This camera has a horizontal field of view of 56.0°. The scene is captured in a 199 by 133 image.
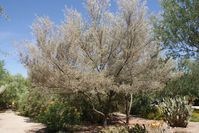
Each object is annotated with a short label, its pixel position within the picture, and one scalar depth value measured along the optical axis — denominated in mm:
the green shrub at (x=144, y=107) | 13841
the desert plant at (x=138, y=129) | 6756
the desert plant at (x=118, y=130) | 7109
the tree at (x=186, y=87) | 15836
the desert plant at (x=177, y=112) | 8096
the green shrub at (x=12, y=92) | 17585
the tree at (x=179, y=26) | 6391
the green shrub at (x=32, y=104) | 12877
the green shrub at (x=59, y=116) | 9815
